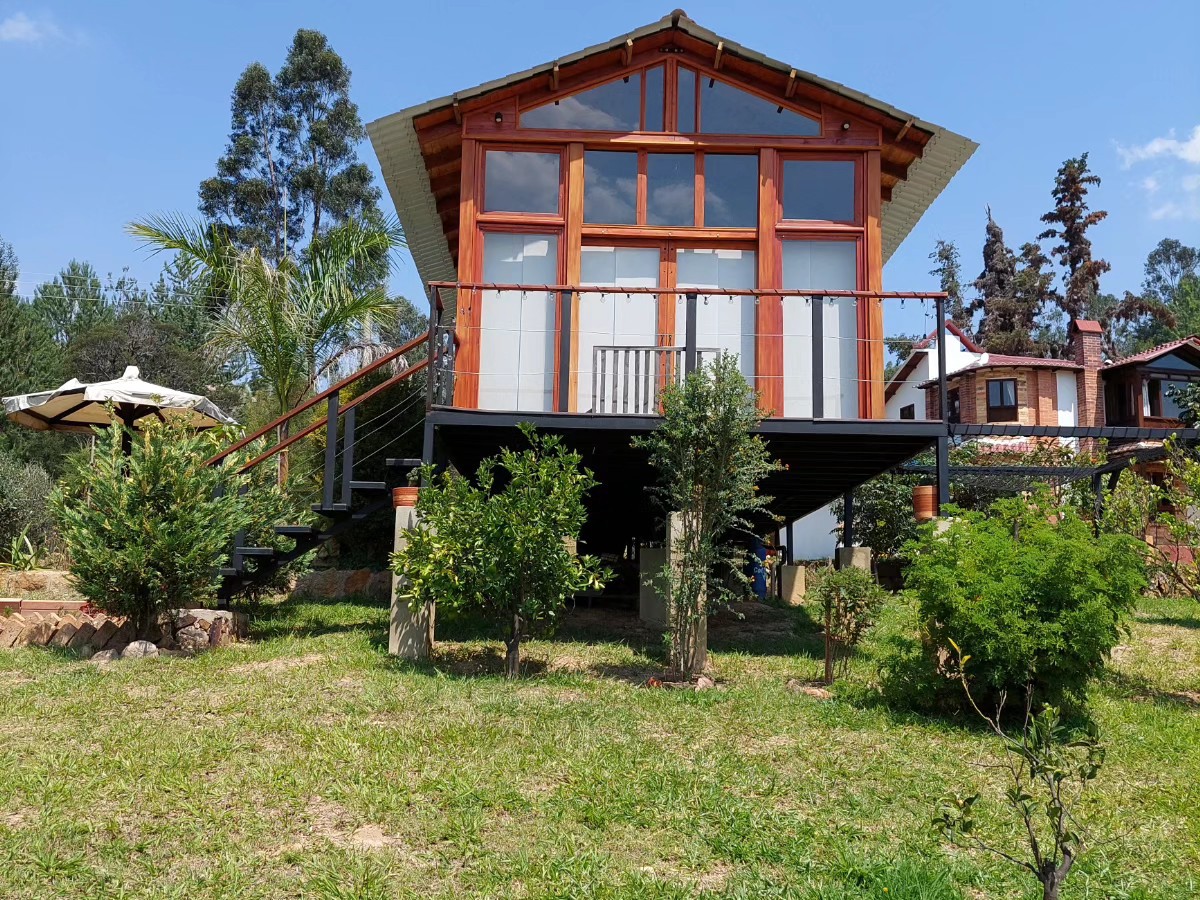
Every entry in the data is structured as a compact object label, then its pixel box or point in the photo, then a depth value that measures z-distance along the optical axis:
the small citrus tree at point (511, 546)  7.73
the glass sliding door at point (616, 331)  10.48
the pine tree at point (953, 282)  45.32
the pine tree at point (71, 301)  40.59
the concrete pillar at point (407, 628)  8.68
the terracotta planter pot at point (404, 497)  8.98
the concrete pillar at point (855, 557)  12.85
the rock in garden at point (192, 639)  9.23
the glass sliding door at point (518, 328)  10.59
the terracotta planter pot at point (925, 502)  9.35
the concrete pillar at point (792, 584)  15.72
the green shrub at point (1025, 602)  6.28
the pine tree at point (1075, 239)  40.94
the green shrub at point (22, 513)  15.85
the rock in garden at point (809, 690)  7.39
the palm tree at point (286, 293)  14.05
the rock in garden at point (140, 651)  8.76
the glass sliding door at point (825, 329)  10.55
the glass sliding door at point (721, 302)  10.66
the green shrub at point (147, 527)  8.62
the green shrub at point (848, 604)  7.98
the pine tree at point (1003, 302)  39.95
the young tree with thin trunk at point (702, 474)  7.80
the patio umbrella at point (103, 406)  11.30
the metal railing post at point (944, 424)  9.20
